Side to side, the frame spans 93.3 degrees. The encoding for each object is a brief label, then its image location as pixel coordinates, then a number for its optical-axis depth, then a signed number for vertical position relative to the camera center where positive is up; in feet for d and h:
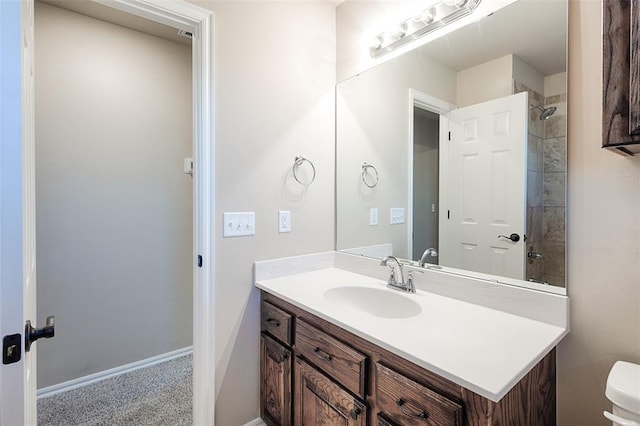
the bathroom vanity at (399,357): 2.67 -1.57
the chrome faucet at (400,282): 4.80 -1.15
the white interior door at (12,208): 1.85 +0.03
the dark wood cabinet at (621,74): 2.46 +1.16
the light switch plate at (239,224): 5.05 -0.21
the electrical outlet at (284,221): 5.66 -0.18
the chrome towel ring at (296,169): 5.86 +0.84
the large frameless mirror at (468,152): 3.66 +0.92
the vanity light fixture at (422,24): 4.44 +3.01
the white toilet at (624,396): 2.50 -1.58
